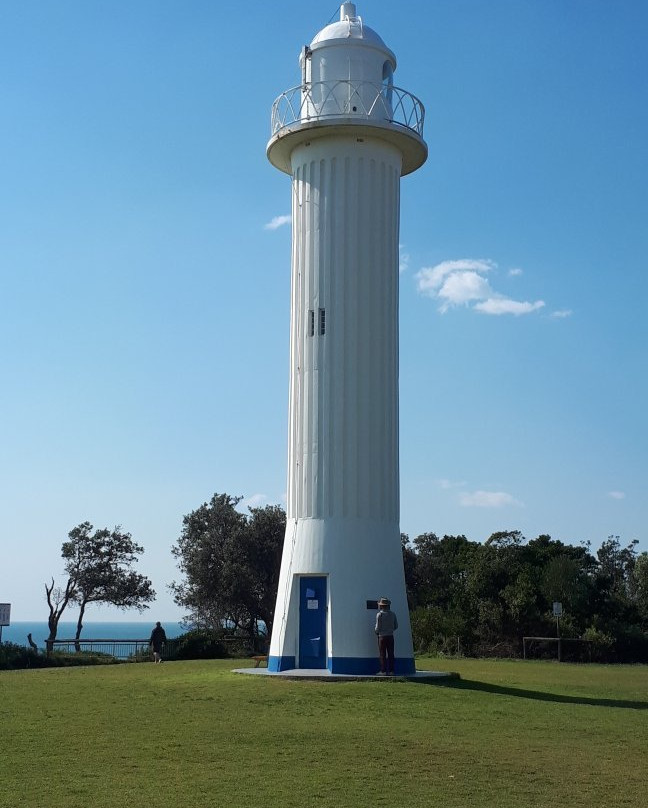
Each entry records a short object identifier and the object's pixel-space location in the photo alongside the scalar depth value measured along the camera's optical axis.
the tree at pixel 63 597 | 40.31
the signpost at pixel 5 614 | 26.94
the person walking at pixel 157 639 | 28.45
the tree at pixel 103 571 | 40.94
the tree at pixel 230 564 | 38.34
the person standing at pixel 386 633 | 20.09
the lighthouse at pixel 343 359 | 21.33
